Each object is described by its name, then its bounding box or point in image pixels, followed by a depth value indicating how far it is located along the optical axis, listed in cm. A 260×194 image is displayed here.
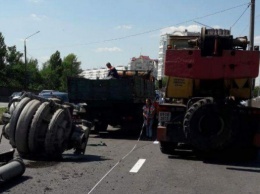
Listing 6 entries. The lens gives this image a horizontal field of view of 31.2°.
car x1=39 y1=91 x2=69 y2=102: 2602
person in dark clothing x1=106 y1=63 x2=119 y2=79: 1825
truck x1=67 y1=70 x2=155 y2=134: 1744
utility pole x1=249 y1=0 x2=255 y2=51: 2825
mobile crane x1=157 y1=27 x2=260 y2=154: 1113
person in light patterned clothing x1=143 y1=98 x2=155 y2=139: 1776
